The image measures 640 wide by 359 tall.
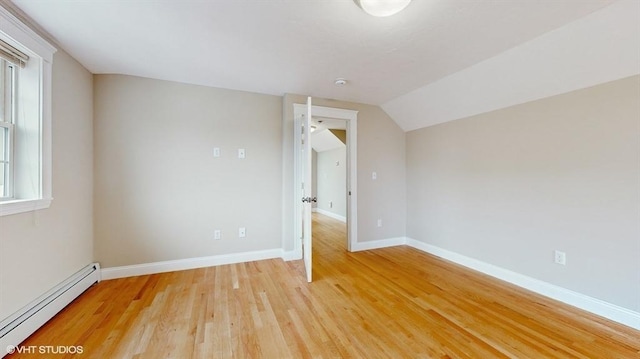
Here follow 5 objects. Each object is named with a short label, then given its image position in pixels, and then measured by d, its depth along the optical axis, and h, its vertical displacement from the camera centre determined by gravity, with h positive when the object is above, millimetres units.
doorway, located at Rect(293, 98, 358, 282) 2822 +136
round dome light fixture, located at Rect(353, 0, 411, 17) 1517 +1083
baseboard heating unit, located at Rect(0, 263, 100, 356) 1630 -980
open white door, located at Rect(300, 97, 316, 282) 2760 -206
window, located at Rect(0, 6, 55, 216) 1790 +467
